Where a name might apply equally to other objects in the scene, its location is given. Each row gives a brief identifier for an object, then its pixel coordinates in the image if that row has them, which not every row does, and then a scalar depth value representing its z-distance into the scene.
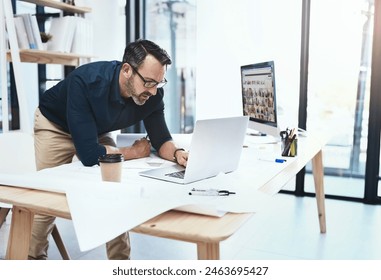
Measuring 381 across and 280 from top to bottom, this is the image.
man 1.82
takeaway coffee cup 1.34
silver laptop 1.37
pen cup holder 2.10
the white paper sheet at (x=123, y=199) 1.02
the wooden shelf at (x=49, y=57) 3.17
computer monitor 2.36
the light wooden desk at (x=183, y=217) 1.00
